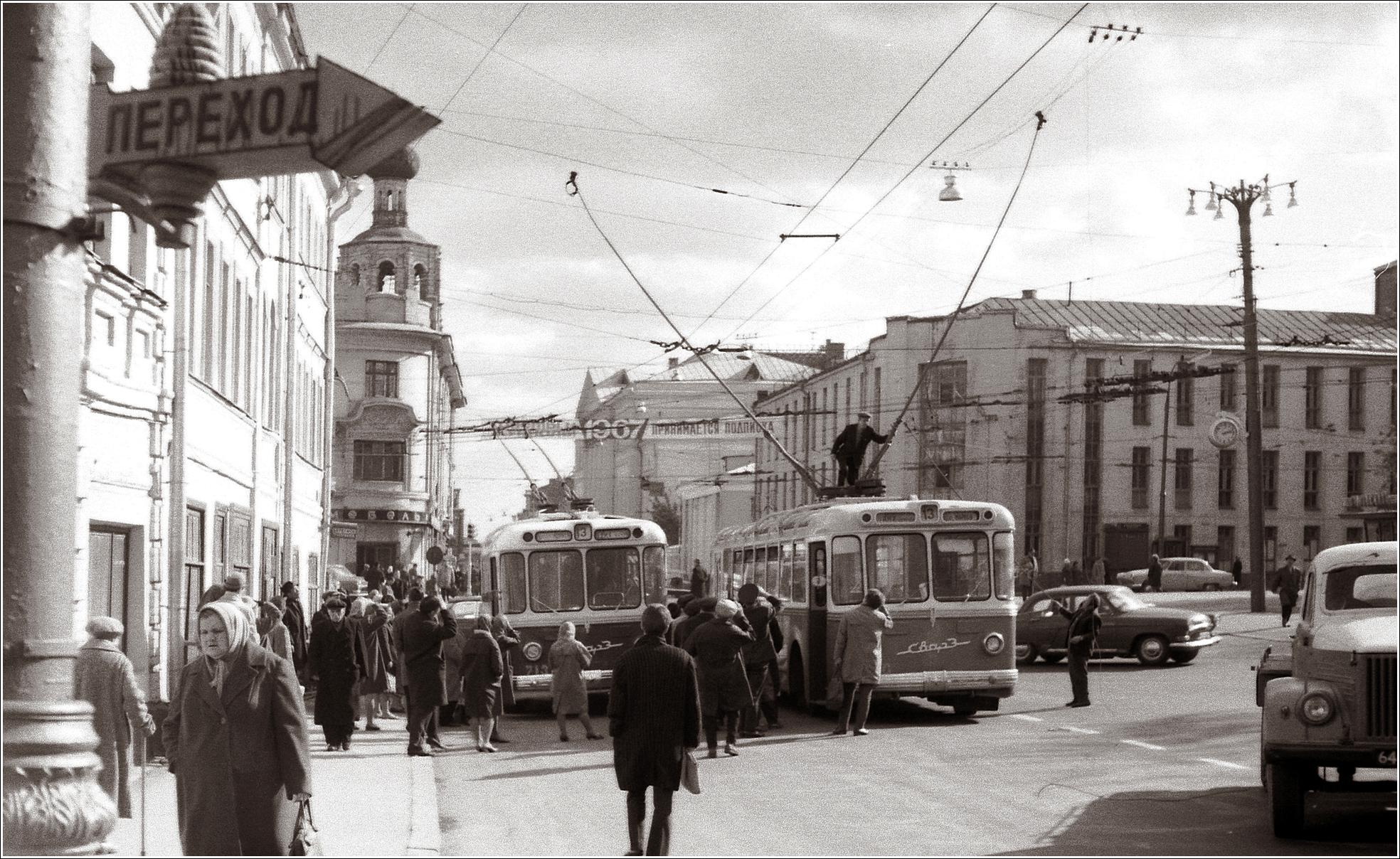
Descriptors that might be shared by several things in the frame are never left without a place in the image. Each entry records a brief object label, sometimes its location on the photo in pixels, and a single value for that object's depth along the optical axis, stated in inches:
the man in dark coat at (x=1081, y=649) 862.5
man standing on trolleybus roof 967.0
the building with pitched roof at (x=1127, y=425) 2716.5
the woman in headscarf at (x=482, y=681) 703.1
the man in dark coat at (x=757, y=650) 746.8
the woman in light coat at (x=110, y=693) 414.3
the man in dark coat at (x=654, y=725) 385.7
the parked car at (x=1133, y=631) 1187.3
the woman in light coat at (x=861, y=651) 735.7
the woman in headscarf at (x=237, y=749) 281.1
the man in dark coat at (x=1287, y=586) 1544.0
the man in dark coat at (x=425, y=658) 674.8
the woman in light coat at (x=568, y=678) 761.6
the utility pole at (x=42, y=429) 167.8
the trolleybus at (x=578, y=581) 912.9
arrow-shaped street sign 182.5
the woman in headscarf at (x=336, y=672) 673.0
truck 423.2
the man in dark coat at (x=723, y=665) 666.8
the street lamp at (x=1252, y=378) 1692.9
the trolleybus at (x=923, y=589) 792.3
